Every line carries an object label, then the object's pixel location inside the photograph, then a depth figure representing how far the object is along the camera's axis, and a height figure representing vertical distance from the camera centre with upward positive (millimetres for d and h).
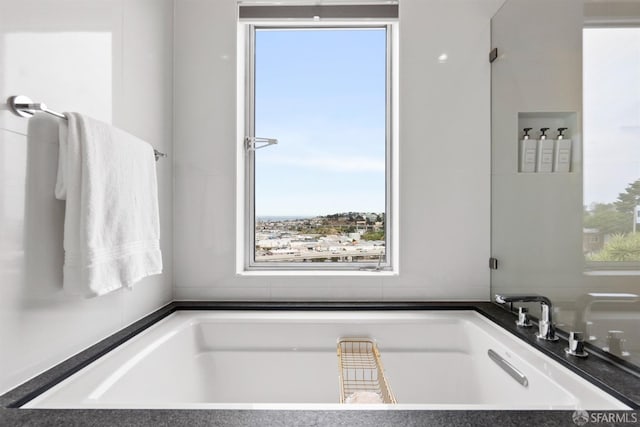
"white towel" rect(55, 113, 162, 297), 887 +5
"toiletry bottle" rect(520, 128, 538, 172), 1384 +248
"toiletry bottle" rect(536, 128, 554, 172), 1276 +228
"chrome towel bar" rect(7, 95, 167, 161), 804 +247
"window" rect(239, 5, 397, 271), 1835 +439
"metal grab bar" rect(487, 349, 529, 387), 1067 -538
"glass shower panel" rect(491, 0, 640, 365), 955 +164
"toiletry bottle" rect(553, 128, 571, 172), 1178 +208
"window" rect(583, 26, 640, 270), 924 +196
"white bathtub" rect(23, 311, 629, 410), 1326 -611
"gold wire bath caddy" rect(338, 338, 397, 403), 1334 -646
